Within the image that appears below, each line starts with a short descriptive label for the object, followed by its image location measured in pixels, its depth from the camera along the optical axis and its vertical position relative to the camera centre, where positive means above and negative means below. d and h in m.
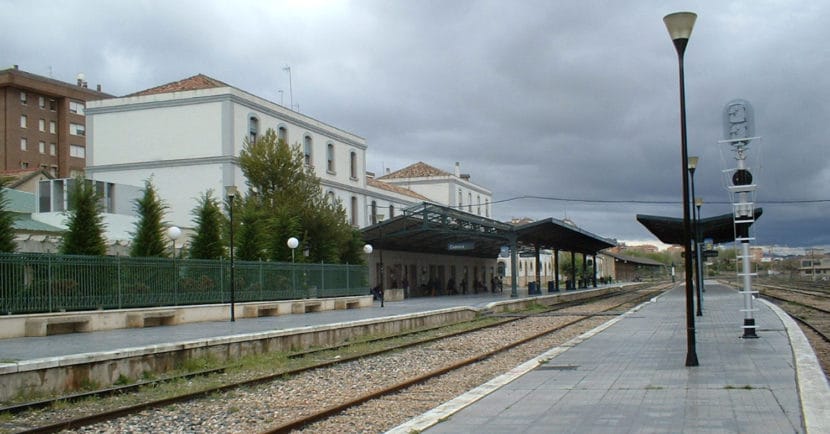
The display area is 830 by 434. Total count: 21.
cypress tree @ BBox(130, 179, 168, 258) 24.34 +1.09
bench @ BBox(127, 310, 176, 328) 20.28 -1.44
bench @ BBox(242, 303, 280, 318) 25.77 -1.66
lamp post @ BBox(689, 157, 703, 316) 24.66 +0.51
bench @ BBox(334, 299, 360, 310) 33.27 -1.94
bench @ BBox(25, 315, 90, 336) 17.19 -1.34
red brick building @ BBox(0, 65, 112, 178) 69.94 +13.26
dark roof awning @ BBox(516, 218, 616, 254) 42.72 +1.11
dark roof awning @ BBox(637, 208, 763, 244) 40.41 +1.34
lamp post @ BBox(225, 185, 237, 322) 23.22 +2.07
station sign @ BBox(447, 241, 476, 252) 44.69 +0.60
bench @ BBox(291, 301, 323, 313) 29.27 -1.77
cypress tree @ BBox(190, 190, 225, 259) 27.00 +0.95
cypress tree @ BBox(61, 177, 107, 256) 21.61 +1.12
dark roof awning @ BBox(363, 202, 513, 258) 41.81 +1.53
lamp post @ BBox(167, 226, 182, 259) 22.09 +0.84
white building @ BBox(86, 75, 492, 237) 39.69 +6.69
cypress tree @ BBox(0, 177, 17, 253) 19.42 +0.97
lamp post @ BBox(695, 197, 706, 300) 29.02 -0.07
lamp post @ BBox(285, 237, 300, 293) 28.53 +0.62
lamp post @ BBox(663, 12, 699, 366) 11.28 +2.08
